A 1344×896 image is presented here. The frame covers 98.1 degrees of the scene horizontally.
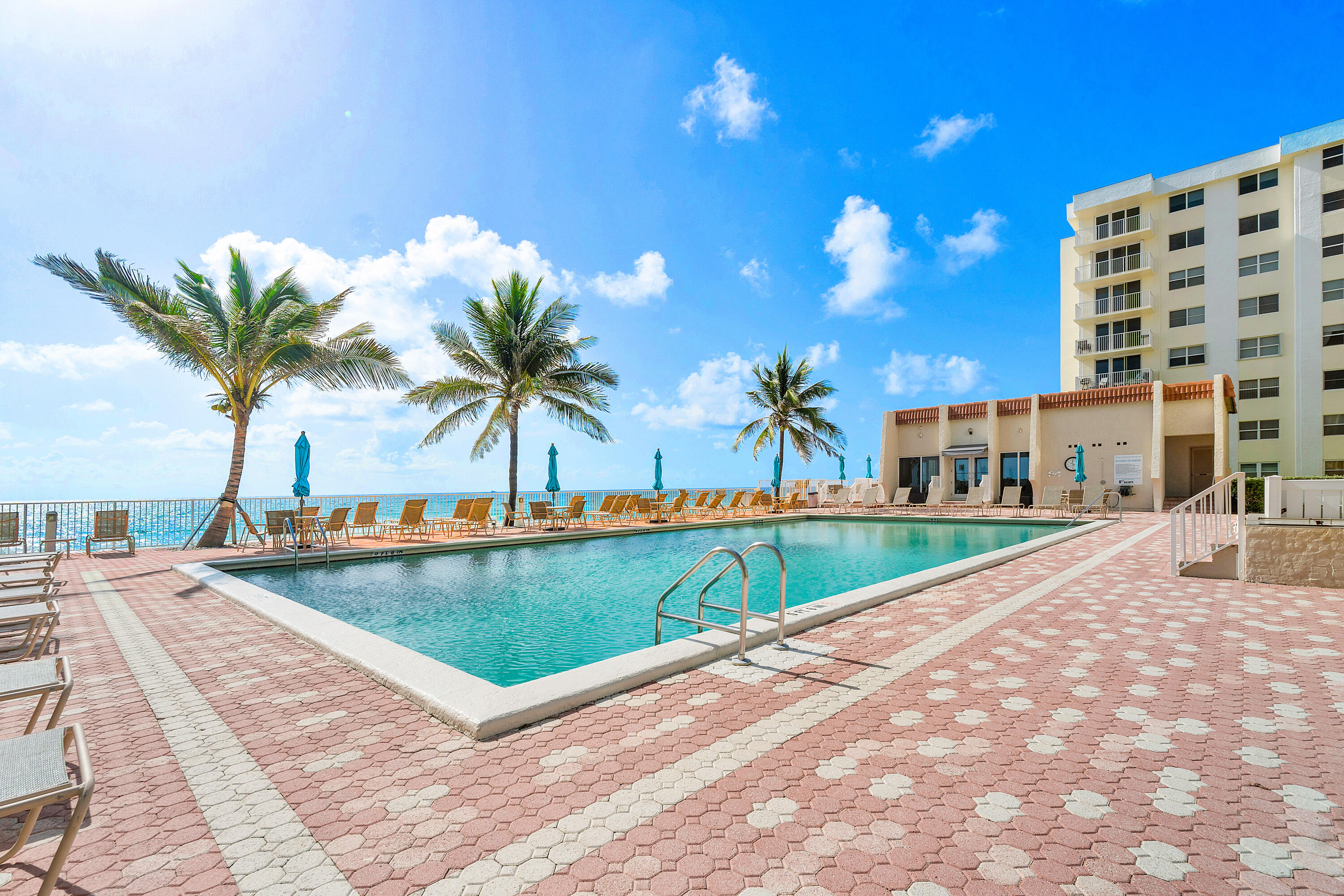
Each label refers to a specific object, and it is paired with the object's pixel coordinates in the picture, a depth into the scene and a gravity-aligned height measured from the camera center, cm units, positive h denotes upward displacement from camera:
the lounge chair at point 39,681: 238 -93
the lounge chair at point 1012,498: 2384 -97
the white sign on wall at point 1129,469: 2270 +25
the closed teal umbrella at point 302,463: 1227 +9
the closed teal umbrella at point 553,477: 1784 -22
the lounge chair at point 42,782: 154 -90
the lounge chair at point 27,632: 379 -120
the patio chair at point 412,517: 1375 -116
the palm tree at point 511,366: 1738 +314
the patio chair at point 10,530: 1062 -121
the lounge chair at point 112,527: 1178 -126
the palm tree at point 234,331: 1252 +307
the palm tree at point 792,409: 2756 +299
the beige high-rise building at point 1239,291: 2581 +916
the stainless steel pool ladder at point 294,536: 1097 -141
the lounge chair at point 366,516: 1420 -119
